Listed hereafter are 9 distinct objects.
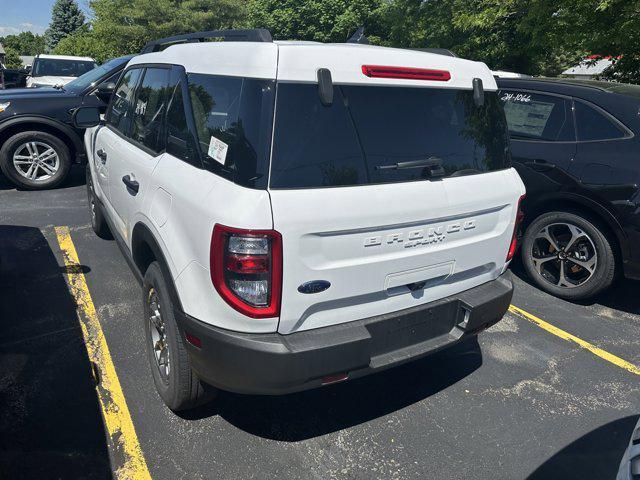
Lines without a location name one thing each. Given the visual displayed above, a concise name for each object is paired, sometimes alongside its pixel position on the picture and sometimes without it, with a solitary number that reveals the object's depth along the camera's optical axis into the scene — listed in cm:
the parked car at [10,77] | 1775
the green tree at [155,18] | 2909
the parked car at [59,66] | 1250
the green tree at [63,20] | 5800
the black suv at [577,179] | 370
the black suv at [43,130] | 626
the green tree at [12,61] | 5134
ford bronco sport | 189
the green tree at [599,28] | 708
